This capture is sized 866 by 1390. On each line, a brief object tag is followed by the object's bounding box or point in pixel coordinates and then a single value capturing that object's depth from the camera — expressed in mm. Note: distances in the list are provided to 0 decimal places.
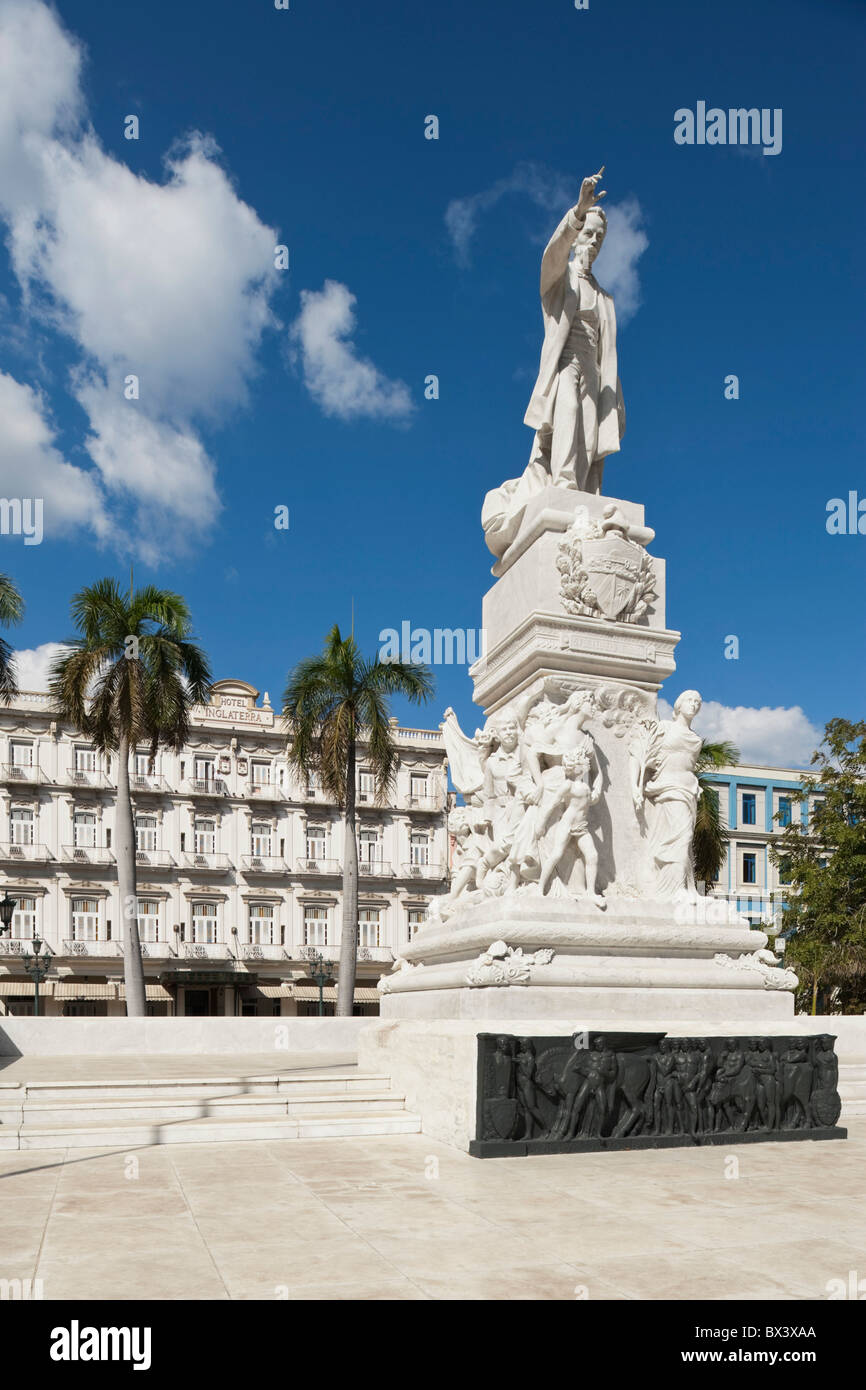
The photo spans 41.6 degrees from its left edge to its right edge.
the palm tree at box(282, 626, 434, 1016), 29547
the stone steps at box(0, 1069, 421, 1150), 8391
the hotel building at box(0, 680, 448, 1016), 50625
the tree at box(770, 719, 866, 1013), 25656
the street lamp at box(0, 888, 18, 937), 19306
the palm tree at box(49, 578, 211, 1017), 26797
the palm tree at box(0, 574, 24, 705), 24828
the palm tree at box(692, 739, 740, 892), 28781
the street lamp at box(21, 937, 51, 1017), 30822
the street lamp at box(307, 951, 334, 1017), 38819
